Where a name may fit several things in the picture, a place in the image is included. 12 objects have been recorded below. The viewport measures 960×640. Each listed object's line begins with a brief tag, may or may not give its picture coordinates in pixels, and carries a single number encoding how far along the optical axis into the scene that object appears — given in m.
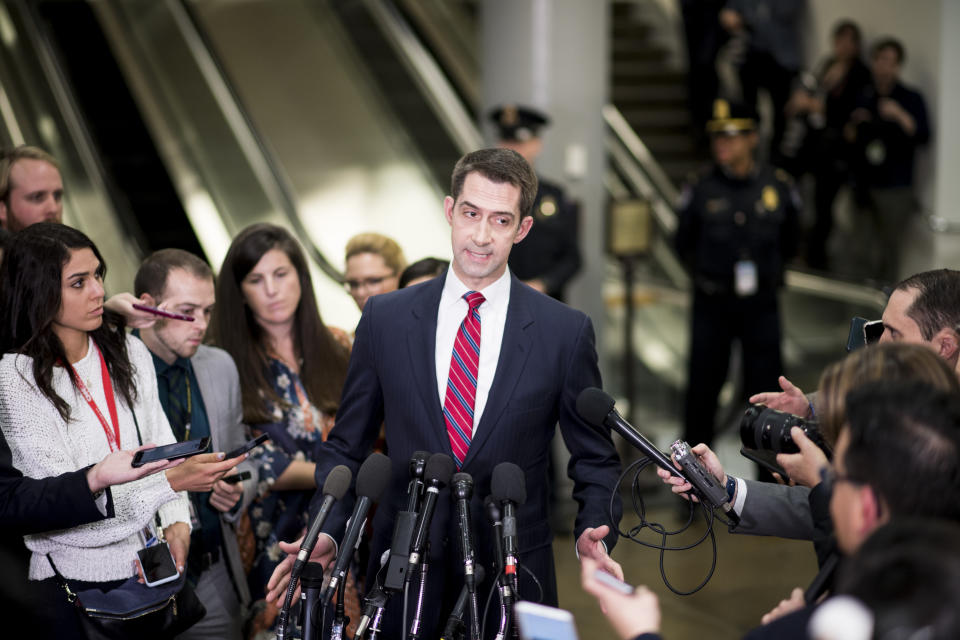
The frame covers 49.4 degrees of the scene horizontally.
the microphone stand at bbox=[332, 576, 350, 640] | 2.10
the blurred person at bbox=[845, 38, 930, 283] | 7.70
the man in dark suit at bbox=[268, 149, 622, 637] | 2.63
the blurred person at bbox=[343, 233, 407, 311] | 4.11
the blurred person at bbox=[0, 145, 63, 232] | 4.34
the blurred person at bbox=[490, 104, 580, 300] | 6.52
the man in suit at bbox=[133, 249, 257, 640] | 3.21
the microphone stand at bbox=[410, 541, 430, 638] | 2.03
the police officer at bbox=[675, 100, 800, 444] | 6.38
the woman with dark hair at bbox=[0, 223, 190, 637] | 2.69
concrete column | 7.21
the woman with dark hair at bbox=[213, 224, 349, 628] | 3.47
